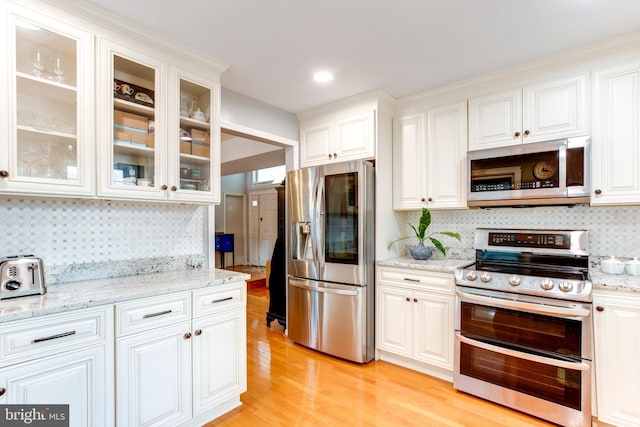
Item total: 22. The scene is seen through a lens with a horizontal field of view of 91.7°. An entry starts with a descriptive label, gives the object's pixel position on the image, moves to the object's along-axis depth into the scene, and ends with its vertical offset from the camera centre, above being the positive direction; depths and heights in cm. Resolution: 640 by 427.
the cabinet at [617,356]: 178 -84
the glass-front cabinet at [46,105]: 152 +58
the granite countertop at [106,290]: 136 -42
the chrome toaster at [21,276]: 152 -32
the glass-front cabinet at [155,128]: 183 +56
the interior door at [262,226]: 791 -36
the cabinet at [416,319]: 247 -90
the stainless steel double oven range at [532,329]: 189 -78
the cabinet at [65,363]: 130 -68
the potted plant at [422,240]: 283 -26
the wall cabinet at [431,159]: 273 +50
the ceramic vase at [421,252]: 286 -36
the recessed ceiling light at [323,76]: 255 +114
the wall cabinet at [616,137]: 204 +51
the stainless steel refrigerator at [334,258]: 277 -43
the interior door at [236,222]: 816 -25
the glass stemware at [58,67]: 171 +81
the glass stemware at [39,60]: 165 +82
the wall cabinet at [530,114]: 223 +76
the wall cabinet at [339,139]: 295 +75
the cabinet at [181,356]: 162 -84
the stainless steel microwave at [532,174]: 220 +30
